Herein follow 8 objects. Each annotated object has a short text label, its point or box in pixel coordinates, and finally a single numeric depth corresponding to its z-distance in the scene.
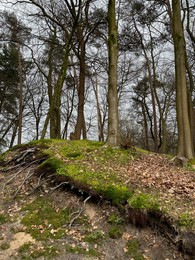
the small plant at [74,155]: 6.32
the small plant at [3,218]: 4.35
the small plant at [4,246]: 3.62
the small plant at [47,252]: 3.43
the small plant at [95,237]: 3.81
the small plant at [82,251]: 3.53
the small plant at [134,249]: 3.48
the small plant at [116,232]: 3.88
